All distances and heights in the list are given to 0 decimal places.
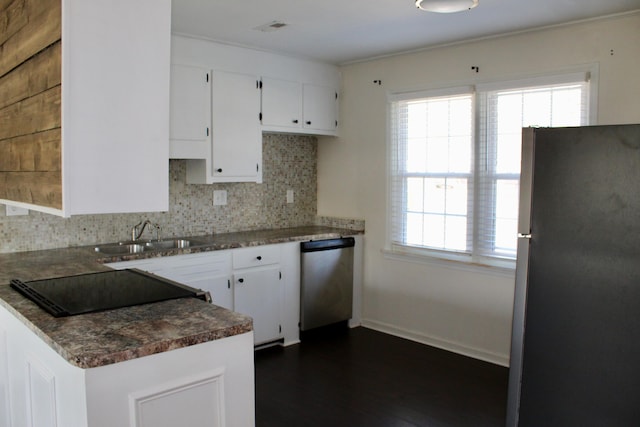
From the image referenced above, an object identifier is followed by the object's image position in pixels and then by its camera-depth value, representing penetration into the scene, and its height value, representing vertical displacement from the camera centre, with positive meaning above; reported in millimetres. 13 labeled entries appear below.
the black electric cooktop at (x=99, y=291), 1971 -424
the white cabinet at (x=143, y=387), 1562 -624
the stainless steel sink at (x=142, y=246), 3791 -439
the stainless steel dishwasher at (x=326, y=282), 4387 -780
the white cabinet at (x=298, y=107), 4410 +656
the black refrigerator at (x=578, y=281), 2170 -381
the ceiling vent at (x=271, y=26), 3547 +1041
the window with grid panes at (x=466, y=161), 3664 +197
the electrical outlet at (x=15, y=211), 3428 -175
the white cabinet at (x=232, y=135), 4070 +382
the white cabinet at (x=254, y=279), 3680 -676
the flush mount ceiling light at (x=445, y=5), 2773 +925
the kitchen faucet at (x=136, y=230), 3988 -331
